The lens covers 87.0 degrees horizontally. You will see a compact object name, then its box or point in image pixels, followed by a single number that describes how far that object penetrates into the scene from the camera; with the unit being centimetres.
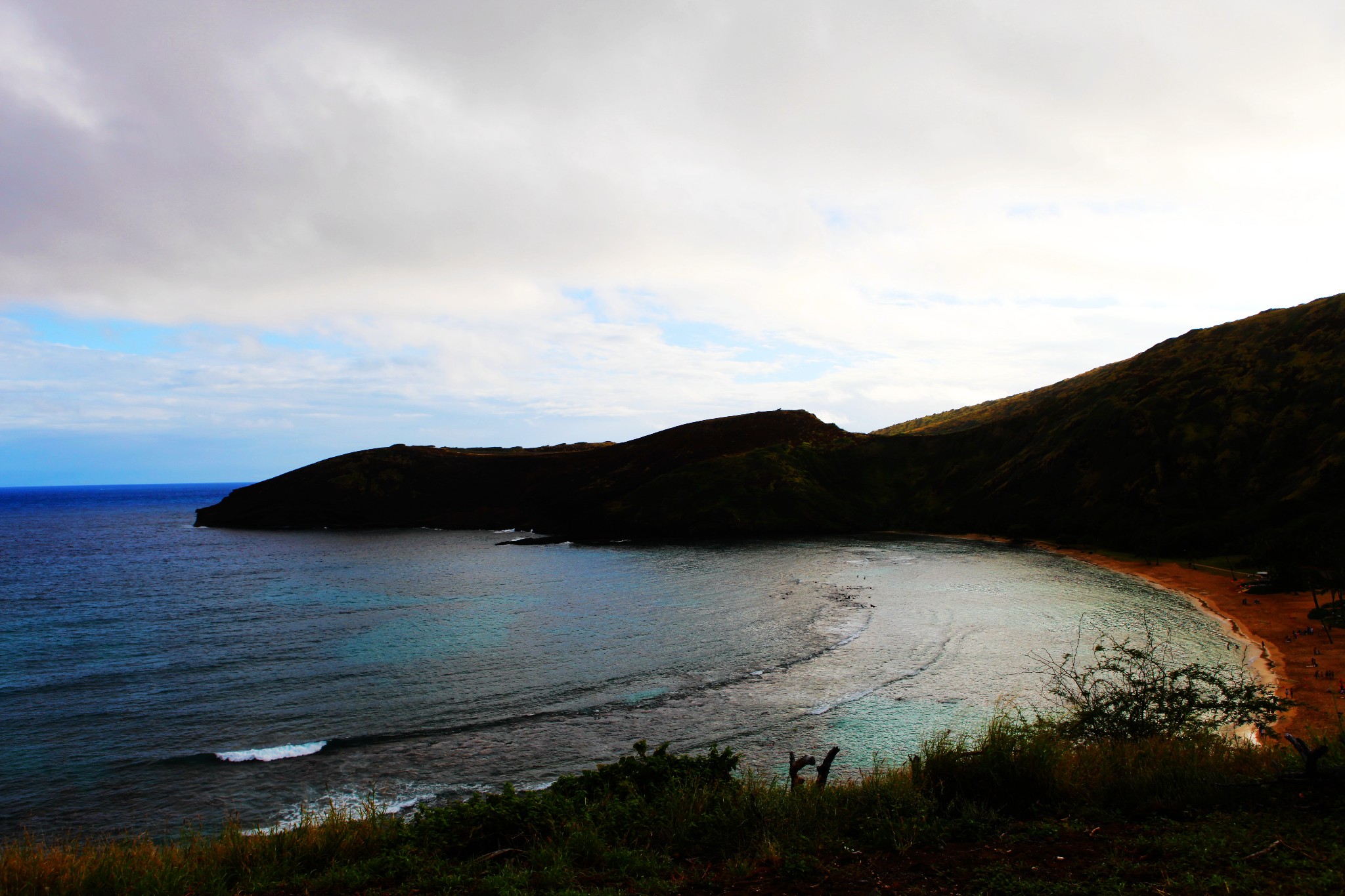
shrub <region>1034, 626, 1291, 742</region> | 1844
